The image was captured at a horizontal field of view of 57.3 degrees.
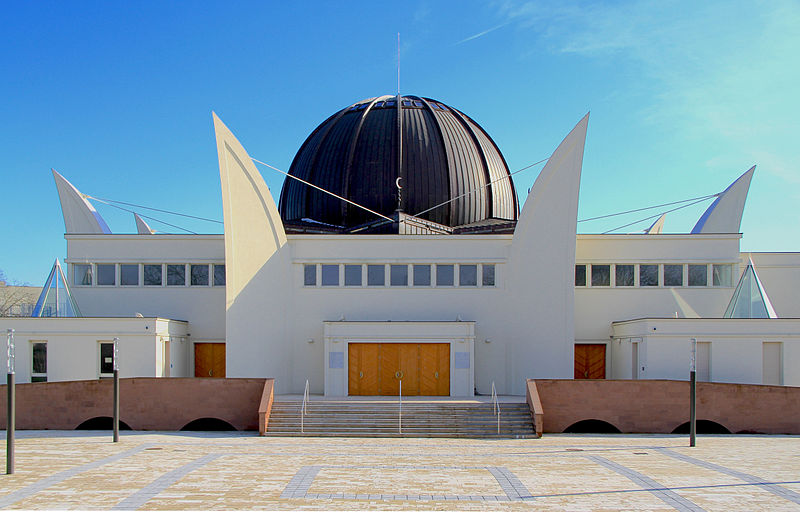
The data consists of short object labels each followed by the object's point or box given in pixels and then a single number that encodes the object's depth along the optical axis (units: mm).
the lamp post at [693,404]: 19891
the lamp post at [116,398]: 20088
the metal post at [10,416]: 15008
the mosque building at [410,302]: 26047
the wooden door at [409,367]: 26500
